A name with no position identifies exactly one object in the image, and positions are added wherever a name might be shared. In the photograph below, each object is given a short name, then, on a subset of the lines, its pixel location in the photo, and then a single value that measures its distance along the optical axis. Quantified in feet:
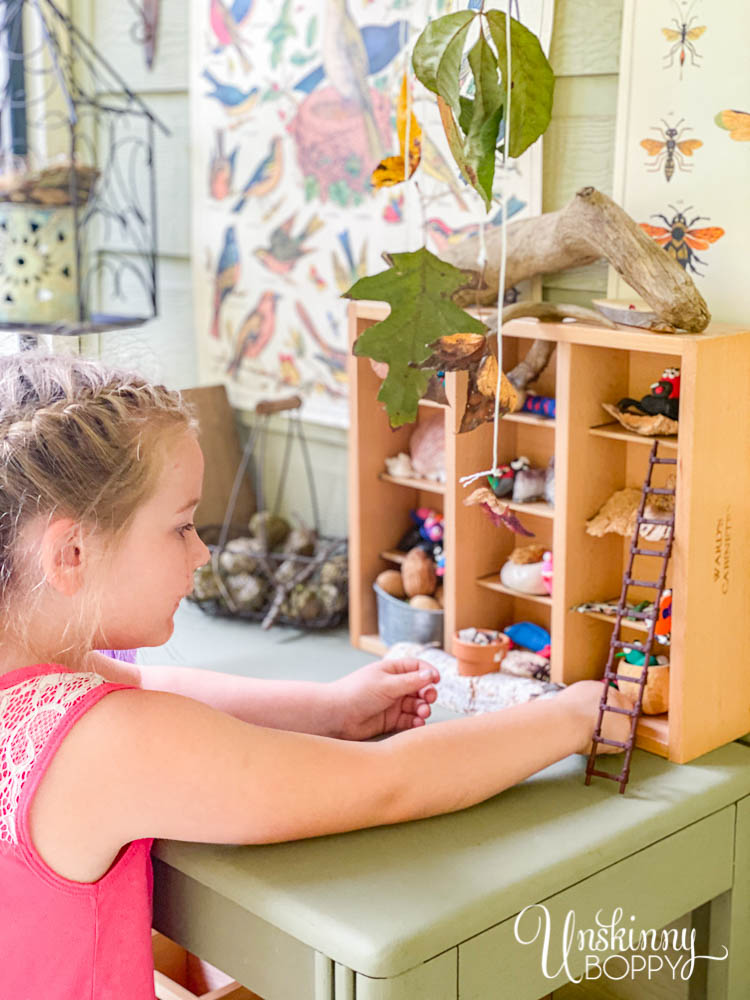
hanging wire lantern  6.25
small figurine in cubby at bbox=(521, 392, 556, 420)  4.70
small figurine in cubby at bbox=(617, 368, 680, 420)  4.11
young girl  3.10
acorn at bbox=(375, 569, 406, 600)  5.34
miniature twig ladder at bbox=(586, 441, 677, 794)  3.91
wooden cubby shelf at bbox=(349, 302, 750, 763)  3.96
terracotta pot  4.67
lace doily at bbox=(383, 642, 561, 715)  4.49
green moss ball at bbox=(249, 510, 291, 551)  6.08
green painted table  3.08
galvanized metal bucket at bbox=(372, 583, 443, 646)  5.12
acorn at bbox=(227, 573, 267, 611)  5.72
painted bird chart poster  5.41
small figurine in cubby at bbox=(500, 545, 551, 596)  4.75
